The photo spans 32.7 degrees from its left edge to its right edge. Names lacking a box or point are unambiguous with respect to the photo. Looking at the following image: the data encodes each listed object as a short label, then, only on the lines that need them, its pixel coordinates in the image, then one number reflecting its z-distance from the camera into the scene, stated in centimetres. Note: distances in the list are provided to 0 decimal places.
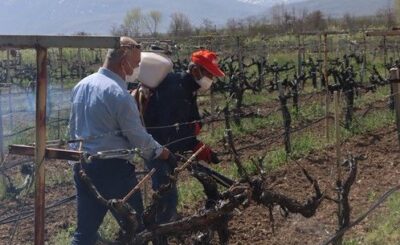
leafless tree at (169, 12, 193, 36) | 4598
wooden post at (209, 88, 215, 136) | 1099
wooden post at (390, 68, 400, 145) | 656
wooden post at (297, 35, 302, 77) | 1908
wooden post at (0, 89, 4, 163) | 739
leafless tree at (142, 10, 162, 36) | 10560
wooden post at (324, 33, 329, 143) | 926
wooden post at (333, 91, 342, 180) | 516
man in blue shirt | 375
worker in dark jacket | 463
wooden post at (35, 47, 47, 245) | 319
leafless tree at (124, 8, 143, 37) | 11881
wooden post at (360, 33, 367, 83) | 1844
